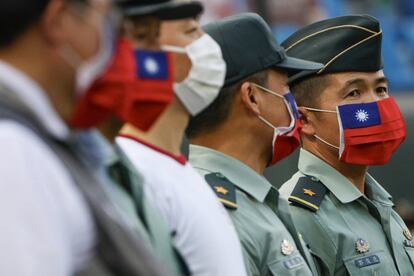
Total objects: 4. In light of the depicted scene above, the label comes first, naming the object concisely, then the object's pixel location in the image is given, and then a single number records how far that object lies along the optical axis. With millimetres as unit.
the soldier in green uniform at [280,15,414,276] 9984
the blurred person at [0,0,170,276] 4367
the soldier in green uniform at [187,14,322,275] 8555
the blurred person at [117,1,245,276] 6492
